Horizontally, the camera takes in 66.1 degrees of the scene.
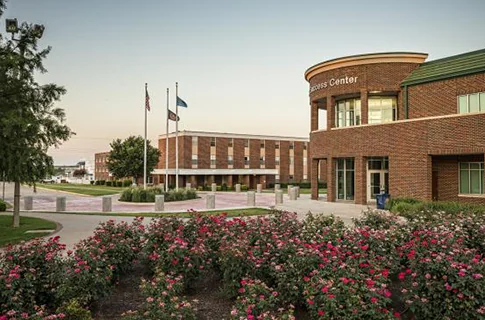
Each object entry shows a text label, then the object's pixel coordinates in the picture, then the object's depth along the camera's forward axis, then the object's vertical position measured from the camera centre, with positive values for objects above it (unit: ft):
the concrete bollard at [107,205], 81.25 -6.67
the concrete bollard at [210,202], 87.07 -6.29
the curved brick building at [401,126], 75.10 +11.08
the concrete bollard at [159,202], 81.83 -5.98
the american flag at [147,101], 105.40 +20.97
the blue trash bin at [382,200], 81.15 -5.16
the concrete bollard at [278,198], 97.29 -5.87
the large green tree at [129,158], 194.80 +8.58
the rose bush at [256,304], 17.67 -6.48
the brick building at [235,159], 195.62 +9.34
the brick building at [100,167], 319.27 +6.44
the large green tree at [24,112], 41.34 +7.76
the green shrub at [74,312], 19.10 -7.08
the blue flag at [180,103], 116.78 +22.62
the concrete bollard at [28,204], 87.92 -7.14
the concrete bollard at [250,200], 94.73 -6.26
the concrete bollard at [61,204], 83.56 -6.85
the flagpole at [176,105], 116.22 +21.92
